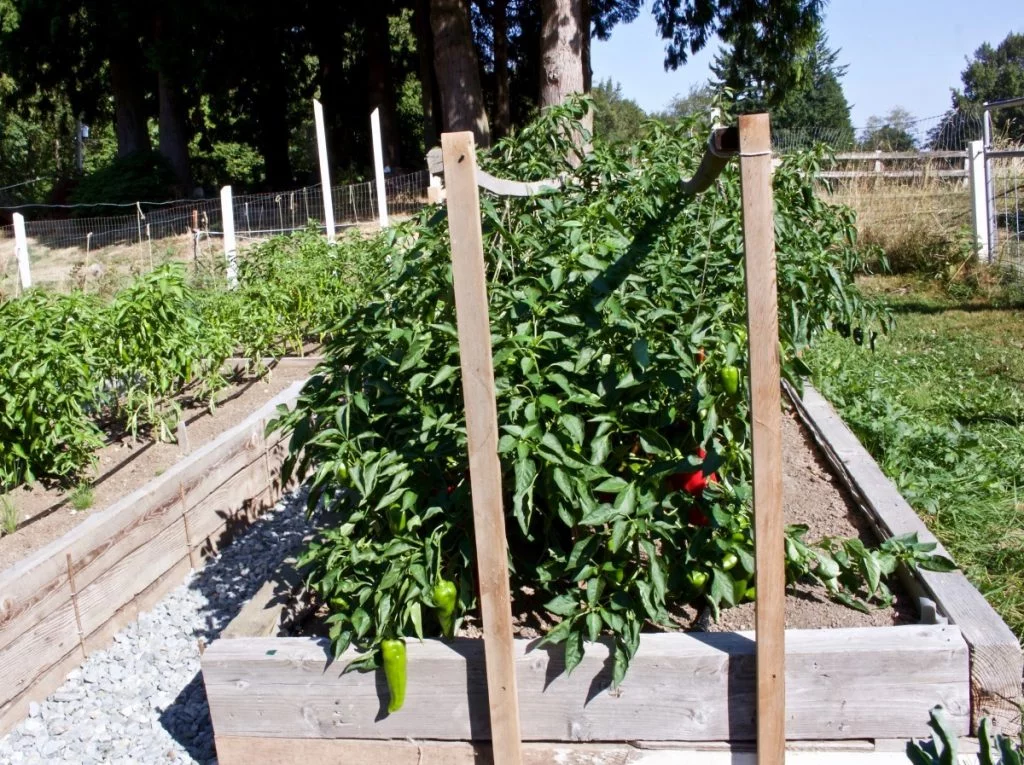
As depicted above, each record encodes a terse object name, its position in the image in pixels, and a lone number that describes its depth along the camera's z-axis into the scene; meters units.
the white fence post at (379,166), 11.03
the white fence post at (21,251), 10.22
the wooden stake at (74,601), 3.71
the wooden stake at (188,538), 4.50
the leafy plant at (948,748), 1.26
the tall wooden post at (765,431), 2.12
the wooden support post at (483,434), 2.31
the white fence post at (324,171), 10.76
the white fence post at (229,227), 9.44
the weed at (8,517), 4.39
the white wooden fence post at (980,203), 10.51
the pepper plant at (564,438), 2.51
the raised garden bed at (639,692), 2.48
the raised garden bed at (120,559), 3.44
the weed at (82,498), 4.71
